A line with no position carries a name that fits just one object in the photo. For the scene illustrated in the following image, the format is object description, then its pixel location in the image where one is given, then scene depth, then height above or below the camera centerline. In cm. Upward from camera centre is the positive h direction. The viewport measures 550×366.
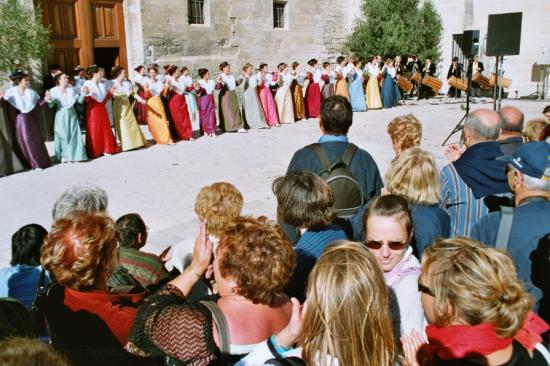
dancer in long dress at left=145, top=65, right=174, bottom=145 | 1045 -83
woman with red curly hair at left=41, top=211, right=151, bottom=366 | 192 -86
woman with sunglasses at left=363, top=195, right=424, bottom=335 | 205 -78
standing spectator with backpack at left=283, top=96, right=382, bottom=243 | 341 -53
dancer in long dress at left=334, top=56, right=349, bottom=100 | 1541 -22
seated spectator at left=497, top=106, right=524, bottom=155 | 378 -41
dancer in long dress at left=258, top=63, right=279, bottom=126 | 1286 -61
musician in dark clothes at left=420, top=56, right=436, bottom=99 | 1930 -16
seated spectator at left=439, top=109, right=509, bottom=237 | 298 -66
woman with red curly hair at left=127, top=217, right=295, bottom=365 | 173 -81
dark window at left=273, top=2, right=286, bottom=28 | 1819 +194
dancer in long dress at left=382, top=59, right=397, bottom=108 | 1655 -50
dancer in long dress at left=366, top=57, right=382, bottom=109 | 1614 -57
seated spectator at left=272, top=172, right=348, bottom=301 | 262 -70
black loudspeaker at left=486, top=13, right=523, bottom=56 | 884 +54
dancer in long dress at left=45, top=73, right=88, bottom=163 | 884 -81
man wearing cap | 229 -64
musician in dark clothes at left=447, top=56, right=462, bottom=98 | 1881 -18
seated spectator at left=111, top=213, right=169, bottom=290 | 266 -95
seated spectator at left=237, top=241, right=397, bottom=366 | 154 -72
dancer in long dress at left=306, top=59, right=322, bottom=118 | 1457 -57
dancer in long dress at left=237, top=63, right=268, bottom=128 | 1248 -72
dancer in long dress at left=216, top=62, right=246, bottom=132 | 1182 -75
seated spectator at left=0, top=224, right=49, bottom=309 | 269 -101
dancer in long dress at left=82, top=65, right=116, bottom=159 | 923 -75
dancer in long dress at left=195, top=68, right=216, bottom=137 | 1140 -67
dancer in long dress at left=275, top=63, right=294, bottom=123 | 1349 -69
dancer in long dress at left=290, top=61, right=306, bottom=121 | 1386 -62
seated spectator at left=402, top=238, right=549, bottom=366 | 154 -73
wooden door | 1291 +115
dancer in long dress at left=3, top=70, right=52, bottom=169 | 834 -72
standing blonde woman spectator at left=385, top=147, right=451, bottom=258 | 270 -65
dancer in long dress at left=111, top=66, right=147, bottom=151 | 980 -75
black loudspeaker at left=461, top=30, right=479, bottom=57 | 1354 +66
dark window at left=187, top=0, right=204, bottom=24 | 1566 +181
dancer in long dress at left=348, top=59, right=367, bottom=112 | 1562 -64
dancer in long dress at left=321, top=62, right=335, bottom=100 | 1493 -29
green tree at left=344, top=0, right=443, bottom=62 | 1941 +143
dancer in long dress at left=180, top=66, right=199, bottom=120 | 1101 -48
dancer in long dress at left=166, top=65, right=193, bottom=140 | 1077 -63
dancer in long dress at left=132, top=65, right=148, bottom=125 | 1063 -44
